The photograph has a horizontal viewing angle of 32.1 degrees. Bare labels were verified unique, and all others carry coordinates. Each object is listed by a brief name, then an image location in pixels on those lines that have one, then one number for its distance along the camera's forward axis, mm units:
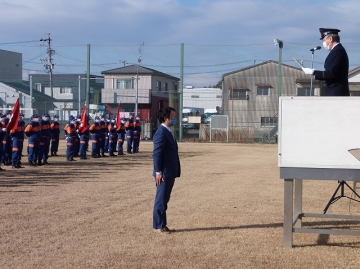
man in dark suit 9844
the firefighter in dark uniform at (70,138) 25562
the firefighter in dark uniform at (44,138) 23141
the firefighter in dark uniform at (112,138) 30109
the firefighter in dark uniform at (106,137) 30558
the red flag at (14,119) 21109
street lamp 48906
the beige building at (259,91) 52584
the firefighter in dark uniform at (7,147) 22388
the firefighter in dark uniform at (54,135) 27720
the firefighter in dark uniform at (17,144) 21359
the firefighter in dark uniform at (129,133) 32531
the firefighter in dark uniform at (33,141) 22328
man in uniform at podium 9055
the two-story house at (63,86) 73550
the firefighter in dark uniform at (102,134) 29016
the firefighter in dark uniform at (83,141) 27075
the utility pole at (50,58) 76500
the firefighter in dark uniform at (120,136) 31156
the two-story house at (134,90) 62844
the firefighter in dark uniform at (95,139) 28219
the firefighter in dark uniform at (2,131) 20797
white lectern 8758
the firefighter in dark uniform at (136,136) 32969
